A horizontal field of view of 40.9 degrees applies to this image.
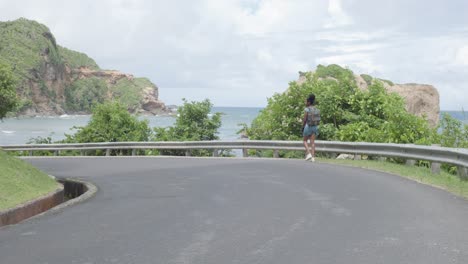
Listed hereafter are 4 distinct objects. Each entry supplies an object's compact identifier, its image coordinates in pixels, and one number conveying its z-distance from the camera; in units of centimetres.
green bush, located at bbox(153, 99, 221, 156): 2892
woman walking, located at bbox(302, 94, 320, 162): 1877
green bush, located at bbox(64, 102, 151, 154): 3103
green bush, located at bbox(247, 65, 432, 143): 2136
